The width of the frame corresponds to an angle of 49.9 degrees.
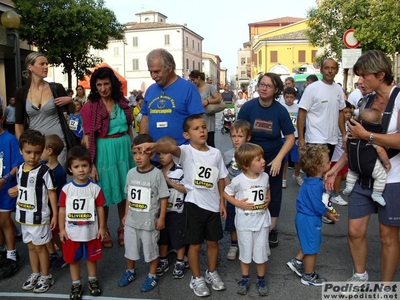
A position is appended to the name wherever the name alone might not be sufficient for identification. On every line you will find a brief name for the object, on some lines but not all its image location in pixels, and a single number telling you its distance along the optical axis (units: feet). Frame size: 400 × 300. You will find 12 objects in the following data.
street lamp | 33.32
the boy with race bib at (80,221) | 12.23
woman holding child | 10.99
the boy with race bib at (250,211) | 12.32
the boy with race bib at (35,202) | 12.74
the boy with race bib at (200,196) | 12.51
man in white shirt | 19.77
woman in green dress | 15.46
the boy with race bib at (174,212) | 13.58
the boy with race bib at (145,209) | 12.72
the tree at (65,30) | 64.28
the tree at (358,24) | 59.21
